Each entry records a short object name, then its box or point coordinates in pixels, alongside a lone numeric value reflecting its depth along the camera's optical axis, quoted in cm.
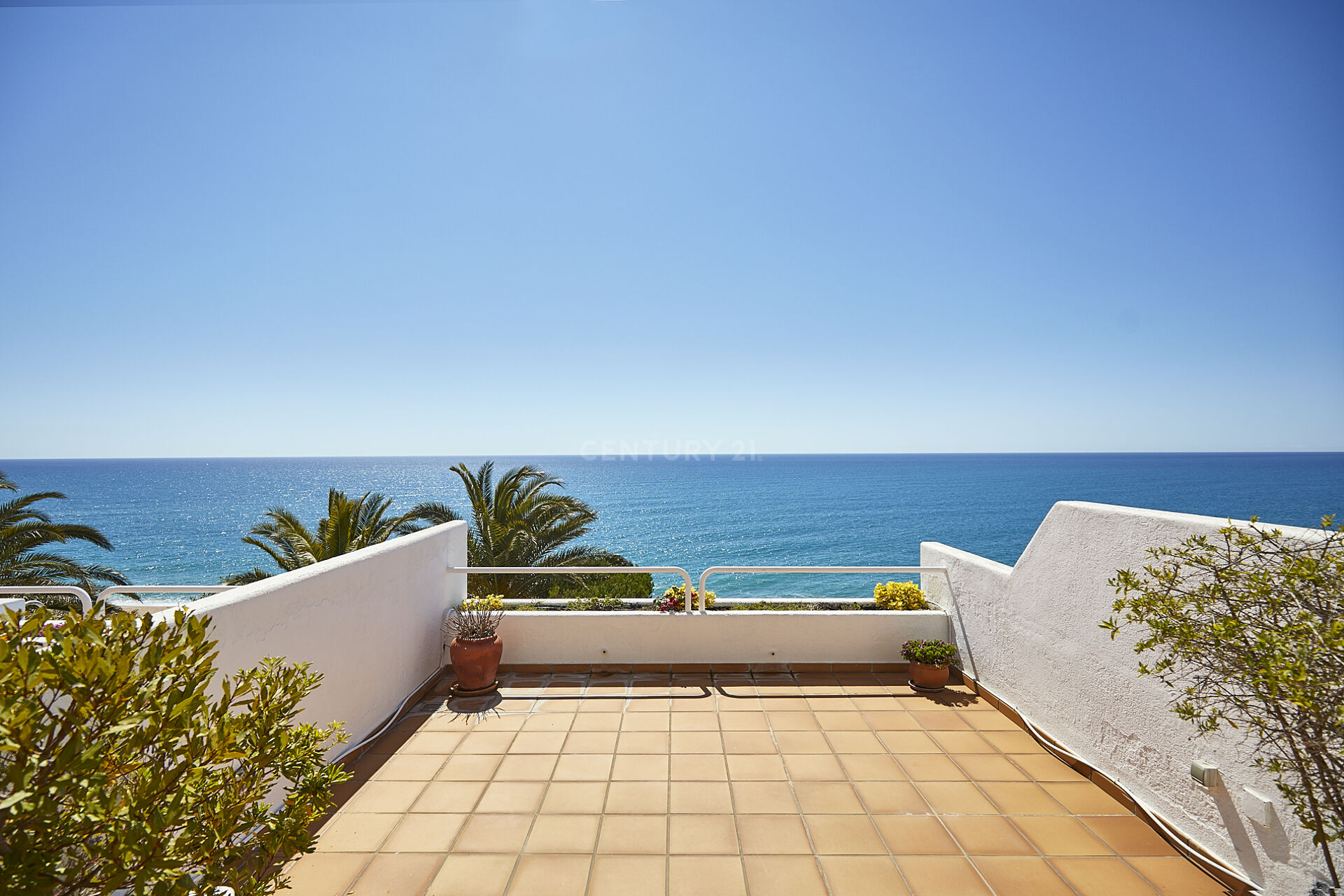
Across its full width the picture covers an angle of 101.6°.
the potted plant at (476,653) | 436
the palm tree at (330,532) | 892
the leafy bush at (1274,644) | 163
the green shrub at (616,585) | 945
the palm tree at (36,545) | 709
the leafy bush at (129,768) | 93
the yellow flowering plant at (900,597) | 507
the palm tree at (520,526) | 1025
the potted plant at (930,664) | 441
